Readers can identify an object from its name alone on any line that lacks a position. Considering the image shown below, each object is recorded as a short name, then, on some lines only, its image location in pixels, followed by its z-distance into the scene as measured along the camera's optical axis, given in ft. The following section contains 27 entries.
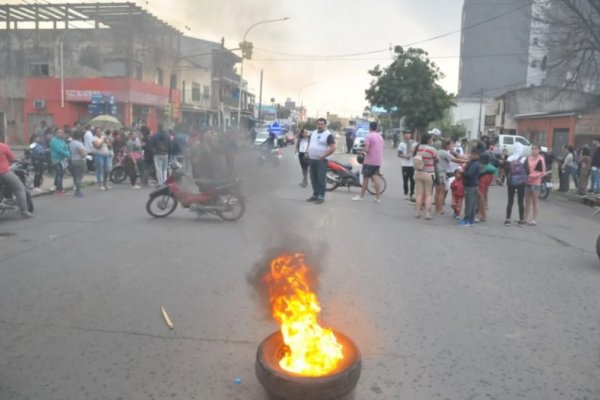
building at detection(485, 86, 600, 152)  99.91
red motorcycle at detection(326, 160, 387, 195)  46.57
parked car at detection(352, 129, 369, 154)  115.10
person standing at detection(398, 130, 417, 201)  41.93
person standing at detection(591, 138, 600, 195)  49.32
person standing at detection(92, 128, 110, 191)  43.75
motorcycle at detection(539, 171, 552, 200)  49.85
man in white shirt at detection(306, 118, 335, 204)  37.52
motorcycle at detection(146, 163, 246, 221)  30.42
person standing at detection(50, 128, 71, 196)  41.73
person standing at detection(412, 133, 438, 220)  32.55
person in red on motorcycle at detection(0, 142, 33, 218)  30.78
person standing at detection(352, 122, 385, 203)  38.73
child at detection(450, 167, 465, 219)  34.37
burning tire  9.64
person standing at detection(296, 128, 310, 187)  46.62
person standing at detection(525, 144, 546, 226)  31.73
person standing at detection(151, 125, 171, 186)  44.96
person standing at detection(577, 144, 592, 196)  50.72
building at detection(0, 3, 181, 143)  21.72
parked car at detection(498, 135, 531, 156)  94.27
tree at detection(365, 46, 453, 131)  156.76
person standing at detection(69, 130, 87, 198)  39.62
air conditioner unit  106.11
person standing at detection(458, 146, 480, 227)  31.83
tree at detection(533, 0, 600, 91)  53.42
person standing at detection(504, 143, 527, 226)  32.04
